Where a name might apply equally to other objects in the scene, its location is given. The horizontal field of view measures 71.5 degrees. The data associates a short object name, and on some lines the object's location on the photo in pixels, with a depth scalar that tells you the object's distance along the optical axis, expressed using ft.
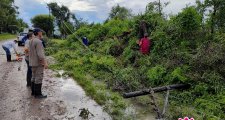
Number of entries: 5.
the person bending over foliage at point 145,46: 23.19
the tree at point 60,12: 139.99
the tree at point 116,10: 92.97
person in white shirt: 29.88
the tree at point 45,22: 124.47
